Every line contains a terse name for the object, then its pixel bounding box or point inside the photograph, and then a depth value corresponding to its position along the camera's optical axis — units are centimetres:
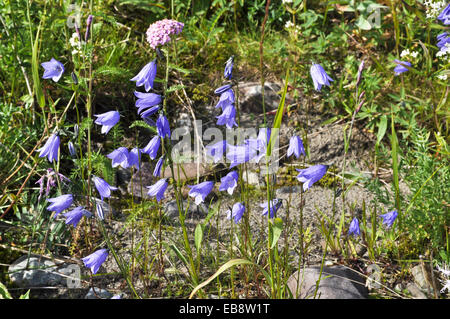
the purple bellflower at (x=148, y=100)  203
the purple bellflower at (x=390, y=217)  268
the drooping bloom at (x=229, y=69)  210
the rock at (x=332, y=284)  242
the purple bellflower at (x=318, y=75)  218
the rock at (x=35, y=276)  264
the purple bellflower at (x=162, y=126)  199
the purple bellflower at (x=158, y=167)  224
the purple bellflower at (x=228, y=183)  241
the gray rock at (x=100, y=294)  256
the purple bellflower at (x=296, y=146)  218
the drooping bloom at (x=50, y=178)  244
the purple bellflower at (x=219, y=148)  237
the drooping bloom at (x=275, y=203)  226
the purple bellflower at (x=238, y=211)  242
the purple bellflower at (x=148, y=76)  213
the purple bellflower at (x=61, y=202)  230
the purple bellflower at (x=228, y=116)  222
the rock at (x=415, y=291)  252
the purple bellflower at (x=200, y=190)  237
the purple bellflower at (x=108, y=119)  229
